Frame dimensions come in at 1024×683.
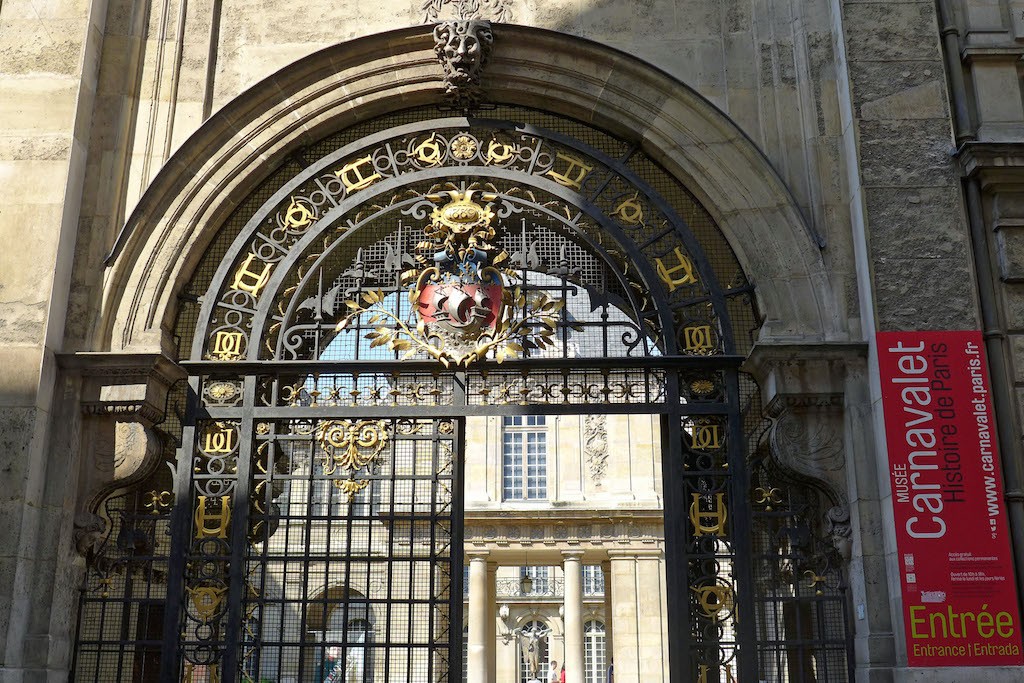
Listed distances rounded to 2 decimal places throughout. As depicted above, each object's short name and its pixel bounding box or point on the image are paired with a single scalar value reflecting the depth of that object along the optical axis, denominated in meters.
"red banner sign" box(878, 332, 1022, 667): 7.94
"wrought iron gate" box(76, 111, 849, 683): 9.02
